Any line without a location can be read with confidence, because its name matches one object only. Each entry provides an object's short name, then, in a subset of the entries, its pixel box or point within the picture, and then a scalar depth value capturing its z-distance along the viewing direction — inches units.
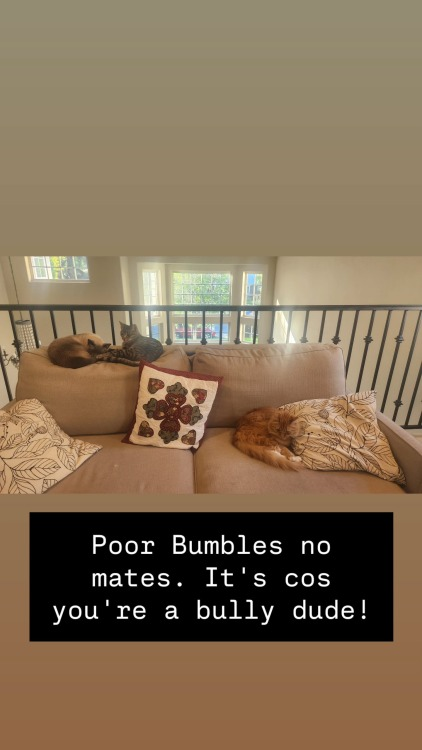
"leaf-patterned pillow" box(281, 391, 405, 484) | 54.6
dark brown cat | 65.1
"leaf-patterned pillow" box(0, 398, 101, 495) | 48.8
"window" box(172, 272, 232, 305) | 248.2
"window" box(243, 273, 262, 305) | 249.8
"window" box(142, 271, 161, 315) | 229.9
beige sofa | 52.0
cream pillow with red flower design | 61.3
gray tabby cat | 68.9
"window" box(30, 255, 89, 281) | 200.4
